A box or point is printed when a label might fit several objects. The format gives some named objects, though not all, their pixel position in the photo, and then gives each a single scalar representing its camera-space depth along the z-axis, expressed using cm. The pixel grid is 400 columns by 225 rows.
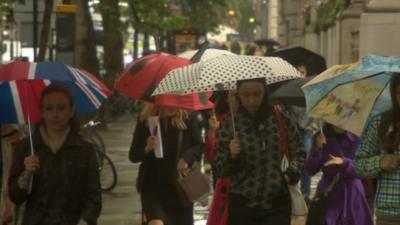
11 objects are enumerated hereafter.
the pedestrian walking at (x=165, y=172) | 1620
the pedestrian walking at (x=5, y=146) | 1471
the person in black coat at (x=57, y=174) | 1212
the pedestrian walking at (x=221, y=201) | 1418
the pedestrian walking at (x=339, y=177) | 1583
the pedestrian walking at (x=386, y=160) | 1187
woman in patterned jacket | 1352
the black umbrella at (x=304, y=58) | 2141
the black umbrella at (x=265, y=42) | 5550
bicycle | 2948
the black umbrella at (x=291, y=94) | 1681
